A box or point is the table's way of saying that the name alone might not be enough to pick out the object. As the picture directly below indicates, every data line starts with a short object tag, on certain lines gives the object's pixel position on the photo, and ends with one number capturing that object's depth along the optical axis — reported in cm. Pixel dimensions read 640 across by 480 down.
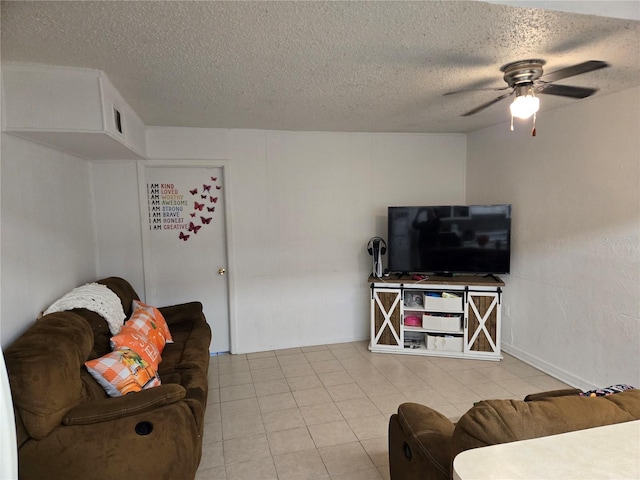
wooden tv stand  393
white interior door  398
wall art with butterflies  399
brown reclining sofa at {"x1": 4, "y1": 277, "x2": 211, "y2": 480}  172
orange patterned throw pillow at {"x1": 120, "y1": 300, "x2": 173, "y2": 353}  283
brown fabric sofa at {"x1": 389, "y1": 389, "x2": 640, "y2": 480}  118
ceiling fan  220
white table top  92
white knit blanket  249
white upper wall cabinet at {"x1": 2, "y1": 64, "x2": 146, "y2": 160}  217
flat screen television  392
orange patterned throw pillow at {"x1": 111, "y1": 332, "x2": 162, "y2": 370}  247
